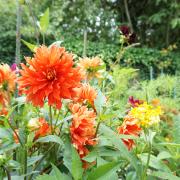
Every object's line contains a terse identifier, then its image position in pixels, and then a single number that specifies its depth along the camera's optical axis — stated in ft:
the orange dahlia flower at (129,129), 2.28
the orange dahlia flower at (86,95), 2.32
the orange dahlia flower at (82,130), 2.07
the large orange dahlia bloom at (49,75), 2.03
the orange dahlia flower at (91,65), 2.85
